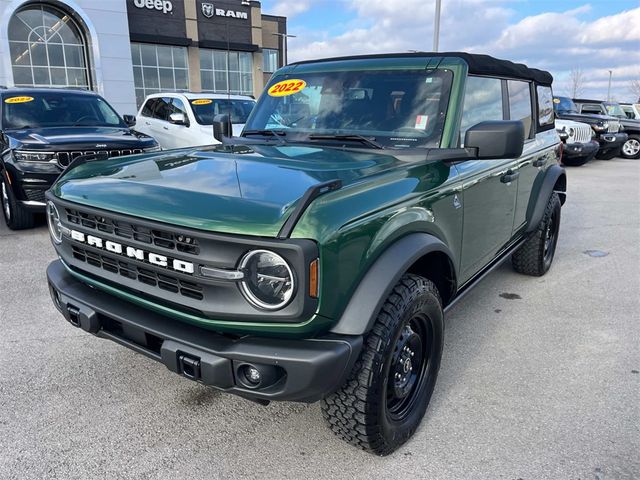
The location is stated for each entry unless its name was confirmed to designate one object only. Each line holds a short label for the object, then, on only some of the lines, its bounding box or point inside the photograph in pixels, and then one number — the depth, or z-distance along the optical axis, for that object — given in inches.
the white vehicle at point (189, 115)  344.2
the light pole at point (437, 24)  537.3
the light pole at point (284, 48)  1323.7
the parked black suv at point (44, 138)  232.7
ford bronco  75.1
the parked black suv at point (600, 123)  633.0
